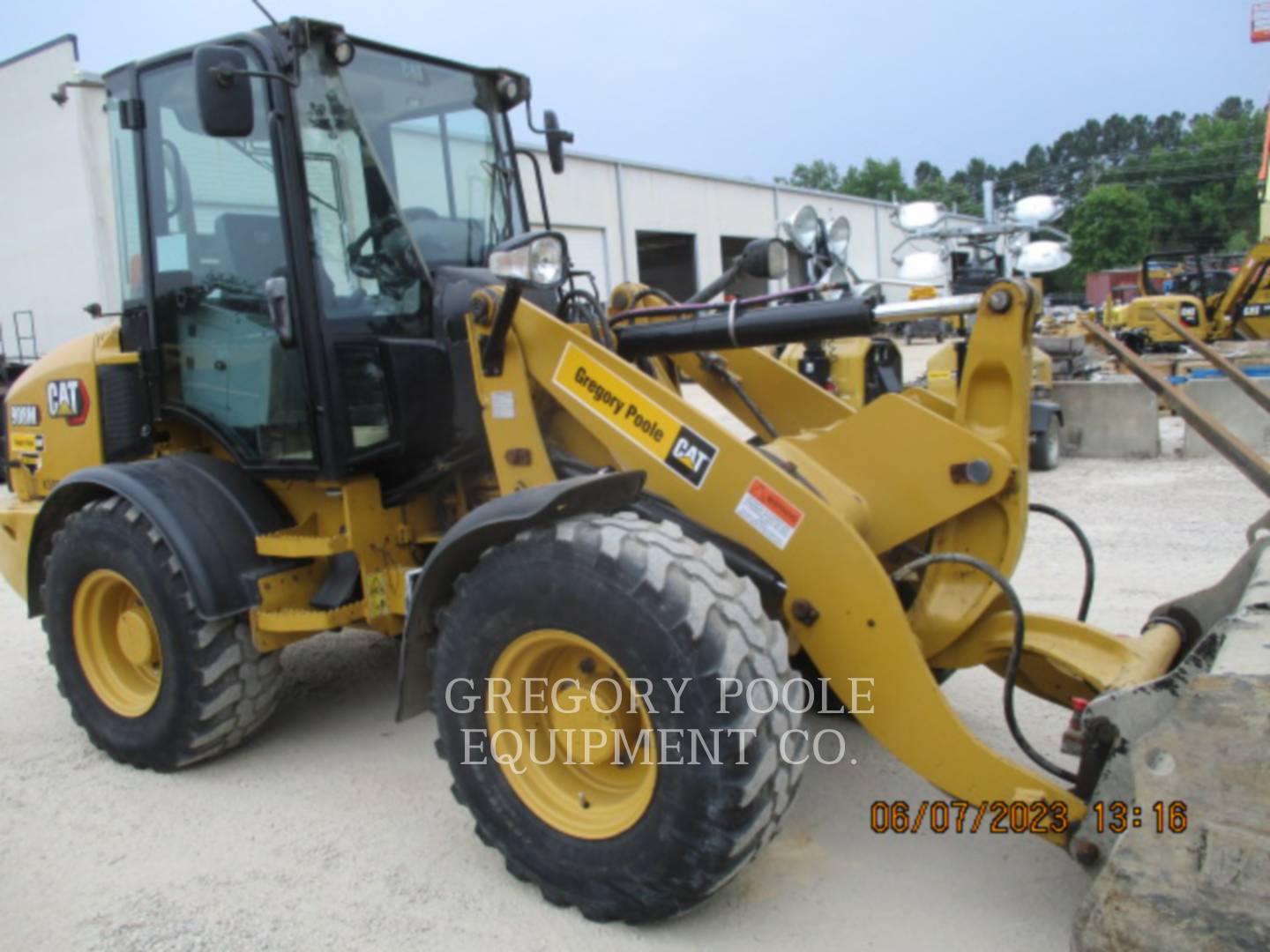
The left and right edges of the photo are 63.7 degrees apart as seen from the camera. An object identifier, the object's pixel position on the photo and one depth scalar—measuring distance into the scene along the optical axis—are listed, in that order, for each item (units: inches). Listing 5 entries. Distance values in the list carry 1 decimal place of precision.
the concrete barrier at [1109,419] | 402.3
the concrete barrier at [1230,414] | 384.8
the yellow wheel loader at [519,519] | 101.3
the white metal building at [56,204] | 583.2
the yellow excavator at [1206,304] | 621.9
